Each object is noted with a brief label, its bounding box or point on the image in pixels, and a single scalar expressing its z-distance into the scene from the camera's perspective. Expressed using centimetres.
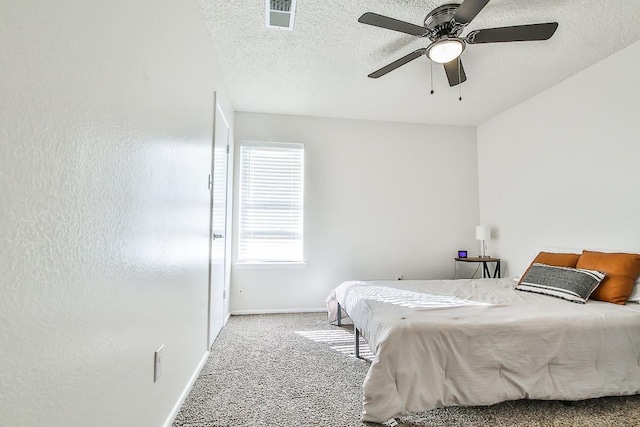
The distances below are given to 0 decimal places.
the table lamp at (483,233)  388
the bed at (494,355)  163
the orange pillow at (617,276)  221
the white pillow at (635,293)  220
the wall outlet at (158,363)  139
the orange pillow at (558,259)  271
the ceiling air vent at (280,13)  206
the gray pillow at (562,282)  228
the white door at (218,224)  261
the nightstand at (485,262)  374
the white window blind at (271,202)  387
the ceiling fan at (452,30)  182
